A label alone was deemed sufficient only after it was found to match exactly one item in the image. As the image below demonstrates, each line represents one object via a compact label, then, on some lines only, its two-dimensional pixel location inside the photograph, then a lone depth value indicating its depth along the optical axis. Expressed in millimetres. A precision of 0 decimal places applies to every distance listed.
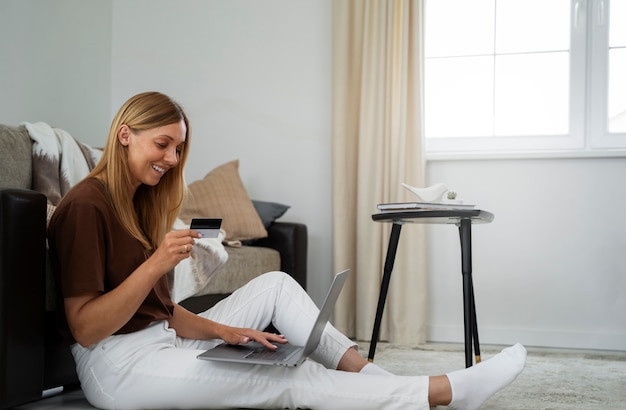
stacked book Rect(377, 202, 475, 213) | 2195
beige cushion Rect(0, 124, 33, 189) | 2201
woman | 1406
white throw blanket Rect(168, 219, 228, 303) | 2299
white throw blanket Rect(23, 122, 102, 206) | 2314
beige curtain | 3184
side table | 2096
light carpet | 1932
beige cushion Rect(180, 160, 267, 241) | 3025
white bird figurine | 2430
